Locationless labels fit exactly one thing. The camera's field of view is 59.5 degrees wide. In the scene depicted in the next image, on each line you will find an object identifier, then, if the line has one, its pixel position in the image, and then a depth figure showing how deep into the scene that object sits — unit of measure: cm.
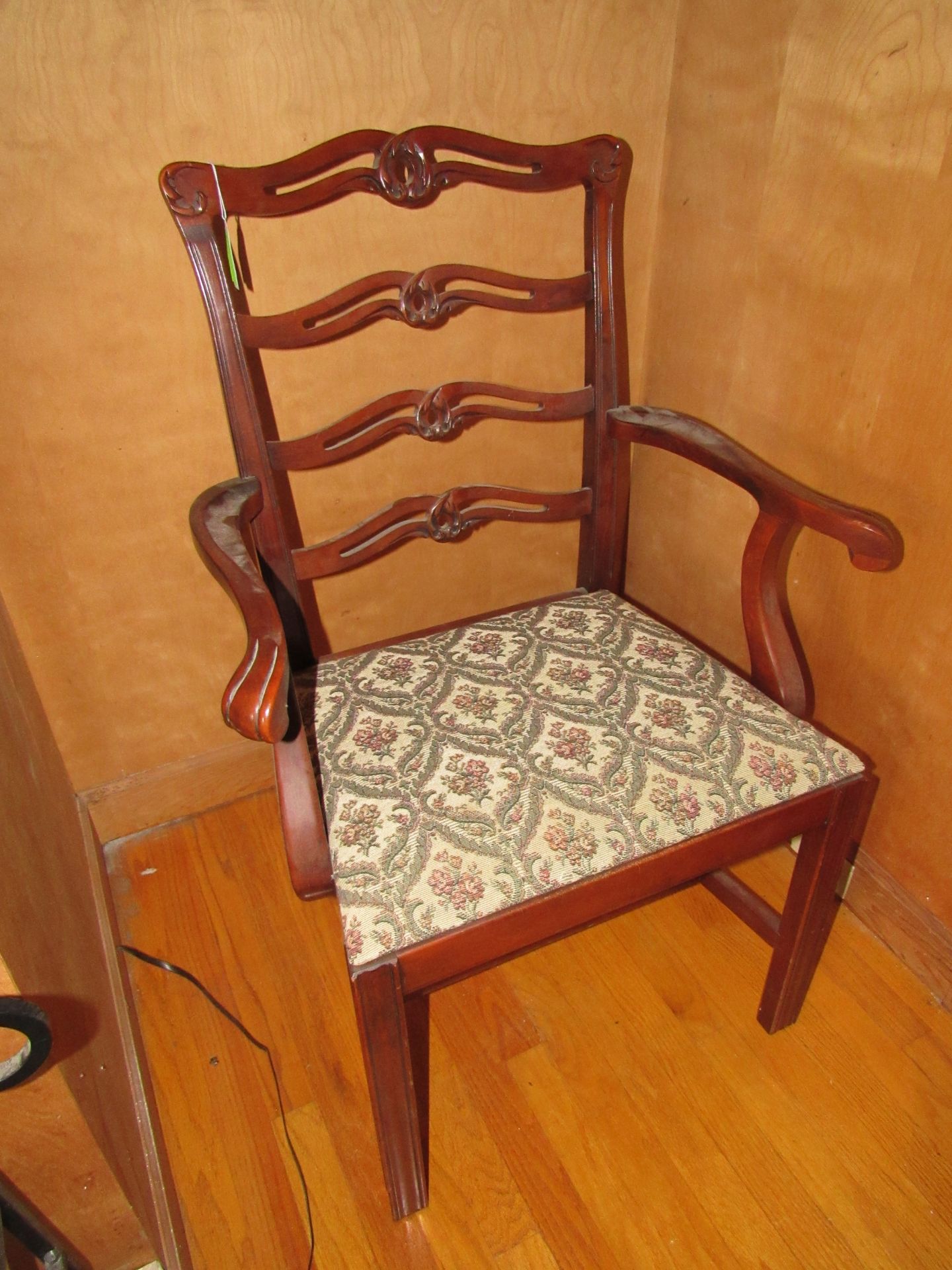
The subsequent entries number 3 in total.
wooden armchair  81
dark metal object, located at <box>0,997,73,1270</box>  55
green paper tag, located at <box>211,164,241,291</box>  93
